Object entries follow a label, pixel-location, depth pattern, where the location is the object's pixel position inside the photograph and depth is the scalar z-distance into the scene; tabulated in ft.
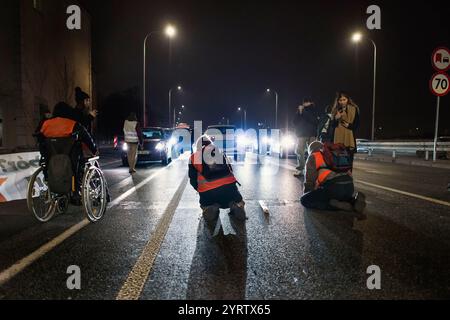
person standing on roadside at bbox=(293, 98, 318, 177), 35.09
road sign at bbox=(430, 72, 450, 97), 46.57
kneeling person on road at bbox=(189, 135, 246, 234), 18.40
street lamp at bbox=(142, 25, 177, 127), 89.97
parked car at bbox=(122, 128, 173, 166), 54.13
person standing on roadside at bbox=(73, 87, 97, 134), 20.03
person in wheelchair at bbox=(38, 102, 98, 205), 18.12
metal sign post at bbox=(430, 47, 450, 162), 44.45
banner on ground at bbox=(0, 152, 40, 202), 24.40
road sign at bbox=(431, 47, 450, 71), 44.34
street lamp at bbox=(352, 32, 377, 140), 82.33
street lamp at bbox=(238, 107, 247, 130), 282.60
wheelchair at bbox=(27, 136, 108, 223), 17.84
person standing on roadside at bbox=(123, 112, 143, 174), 43.42
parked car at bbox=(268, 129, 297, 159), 73.33
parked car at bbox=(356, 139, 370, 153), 87.22
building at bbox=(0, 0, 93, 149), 90.74
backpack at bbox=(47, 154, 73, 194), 17.57
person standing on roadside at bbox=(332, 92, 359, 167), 24.16
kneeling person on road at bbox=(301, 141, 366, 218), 20.01
